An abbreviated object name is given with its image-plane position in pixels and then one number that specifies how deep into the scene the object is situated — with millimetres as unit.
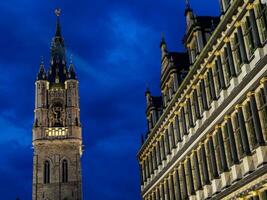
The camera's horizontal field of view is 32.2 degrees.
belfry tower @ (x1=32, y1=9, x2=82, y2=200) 101438
